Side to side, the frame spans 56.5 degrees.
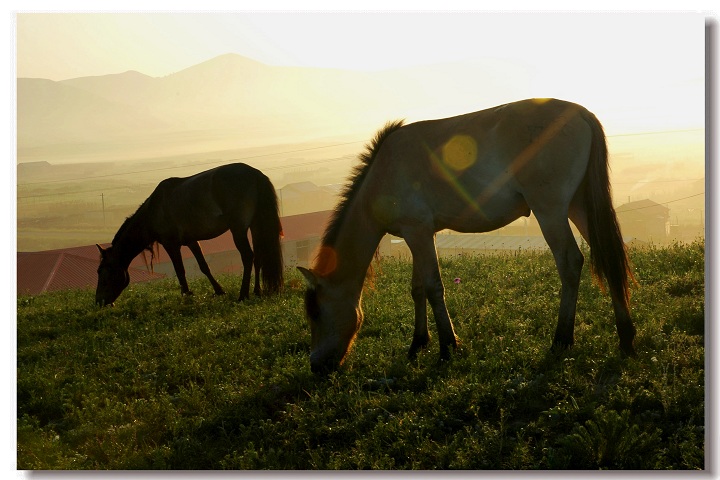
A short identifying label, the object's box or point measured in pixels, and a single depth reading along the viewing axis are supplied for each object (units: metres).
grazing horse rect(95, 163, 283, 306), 10.41
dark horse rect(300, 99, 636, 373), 5.98
